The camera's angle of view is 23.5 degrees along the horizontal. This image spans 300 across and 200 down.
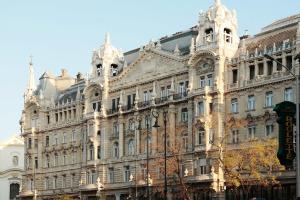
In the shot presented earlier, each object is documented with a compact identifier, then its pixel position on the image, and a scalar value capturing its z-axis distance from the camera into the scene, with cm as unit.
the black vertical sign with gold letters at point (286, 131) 3894
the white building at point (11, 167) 13738
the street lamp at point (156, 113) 9350
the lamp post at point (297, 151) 3731
